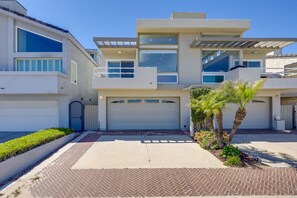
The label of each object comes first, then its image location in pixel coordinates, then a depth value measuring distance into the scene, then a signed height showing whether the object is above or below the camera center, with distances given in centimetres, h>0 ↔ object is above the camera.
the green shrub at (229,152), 725 -216
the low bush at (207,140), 858 -210
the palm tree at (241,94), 773 +23
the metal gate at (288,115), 1466 -130
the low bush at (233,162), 669 -235
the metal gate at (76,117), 1379 -133
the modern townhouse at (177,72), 1373 +219
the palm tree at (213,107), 819 -36
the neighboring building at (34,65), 1316 +268
